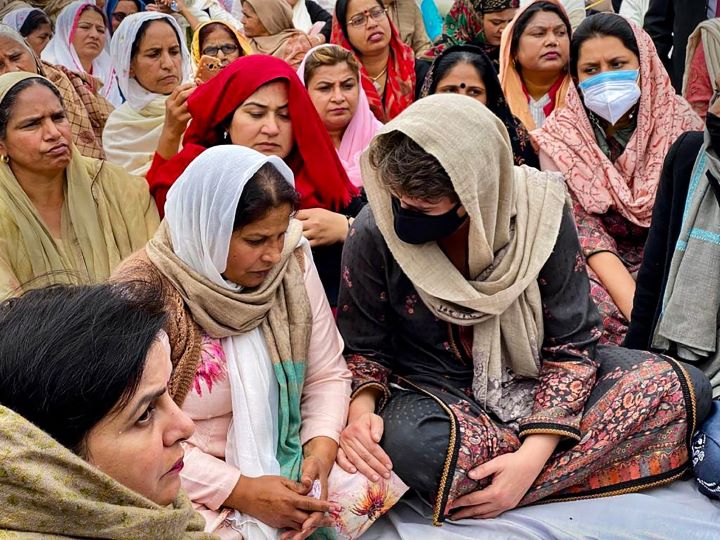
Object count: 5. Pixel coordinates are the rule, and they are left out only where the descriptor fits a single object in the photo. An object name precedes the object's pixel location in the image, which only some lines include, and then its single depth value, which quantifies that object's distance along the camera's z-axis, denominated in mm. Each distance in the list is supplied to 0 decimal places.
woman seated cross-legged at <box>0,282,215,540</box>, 1242
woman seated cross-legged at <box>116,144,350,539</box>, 2201
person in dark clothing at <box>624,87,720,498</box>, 2701
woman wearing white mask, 3553
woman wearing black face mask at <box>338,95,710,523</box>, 2332
